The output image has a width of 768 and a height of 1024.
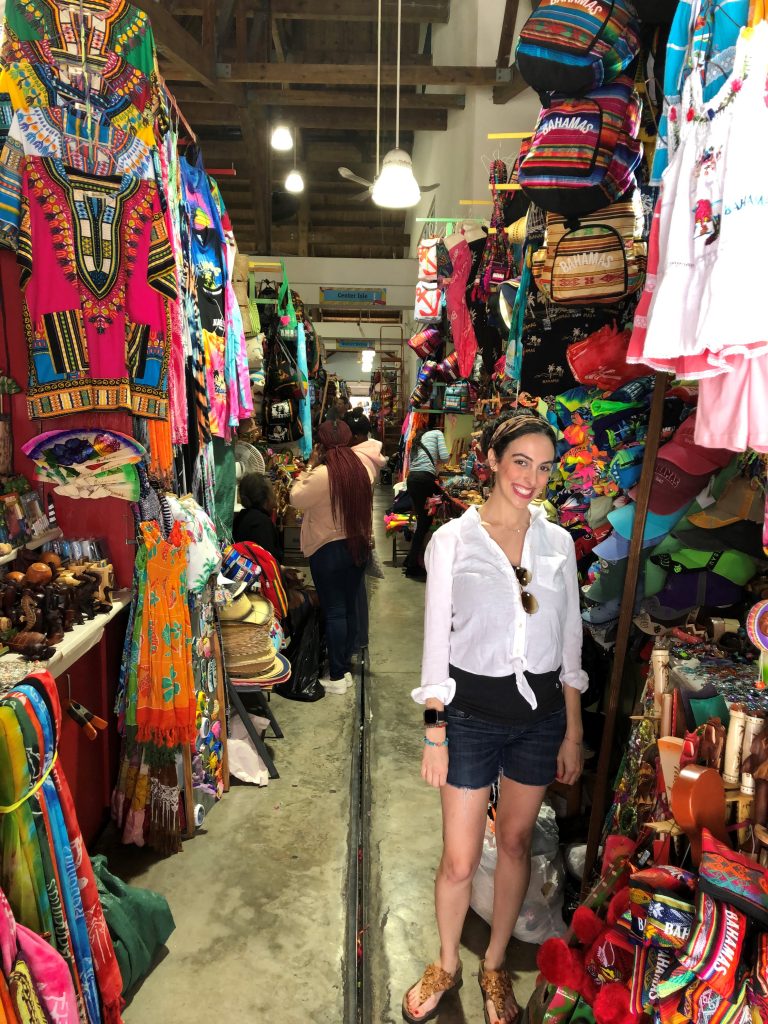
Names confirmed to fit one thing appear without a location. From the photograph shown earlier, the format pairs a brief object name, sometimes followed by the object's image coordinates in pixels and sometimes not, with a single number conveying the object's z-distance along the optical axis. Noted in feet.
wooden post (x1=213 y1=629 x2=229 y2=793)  10.69
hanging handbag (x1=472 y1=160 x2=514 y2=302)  13.51
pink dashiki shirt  8.03
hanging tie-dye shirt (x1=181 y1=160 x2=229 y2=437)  11.45
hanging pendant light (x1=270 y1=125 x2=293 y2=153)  27.43
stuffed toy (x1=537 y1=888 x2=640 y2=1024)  4.62
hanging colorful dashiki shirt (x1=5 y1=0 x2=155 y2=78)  7.86
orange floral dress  8.82
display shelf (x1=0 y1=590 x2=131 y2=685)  6.40
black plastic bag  14.44
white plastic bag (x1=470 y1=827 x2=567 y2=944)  7.86
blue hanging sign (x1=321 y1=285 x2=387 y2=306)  36.22
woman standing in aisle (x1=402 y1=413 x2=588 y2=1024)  6.35
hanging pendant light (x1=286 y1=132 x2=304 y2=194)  32.88
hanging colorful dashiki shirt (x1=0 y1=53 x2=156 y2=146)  7.85
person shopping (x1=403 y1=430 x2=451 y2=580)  23.66
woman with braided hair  14.42
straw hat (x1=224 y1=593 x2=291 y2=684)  11.43
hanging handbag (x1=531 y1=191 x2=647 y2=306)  8.02
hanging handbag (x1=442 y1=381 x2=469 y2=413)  19.71
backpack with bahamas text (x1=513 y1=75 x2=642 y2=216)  7.61
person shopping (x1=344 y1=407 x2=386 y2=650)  15.79
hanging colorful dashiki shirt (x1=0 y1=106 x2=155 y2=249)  7.89
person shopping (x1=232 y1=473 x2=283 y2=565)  15.46
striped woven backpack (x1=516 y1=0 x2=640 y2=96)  7.01
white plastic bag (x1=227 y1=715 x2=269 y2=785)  11.24
